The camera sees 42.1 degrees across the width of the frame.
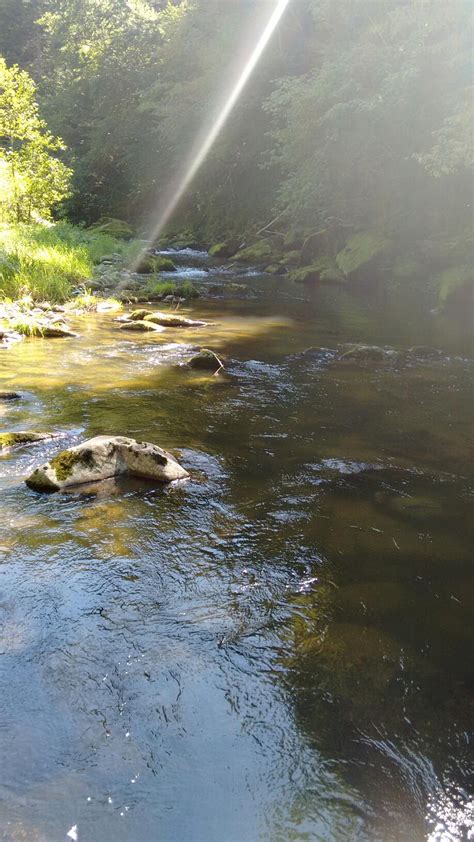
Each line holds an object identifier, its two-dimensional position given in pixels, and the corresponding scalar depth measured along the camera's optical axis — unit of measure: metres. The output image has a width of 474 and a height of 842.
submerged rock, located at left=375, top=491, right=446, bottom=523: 4.05
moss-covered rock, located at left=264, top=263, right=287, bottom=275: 20.67
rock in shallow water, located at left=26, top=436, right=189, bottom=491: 4.26
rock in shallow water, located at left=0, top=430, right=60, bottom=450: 5.00
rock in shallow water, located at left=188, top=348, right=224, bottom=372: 7.96
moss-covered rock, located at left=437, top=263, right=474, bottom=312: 15.21
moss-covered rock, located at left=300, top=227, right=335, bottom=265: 22.23
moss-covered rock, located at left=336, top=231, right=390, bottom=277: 19.30
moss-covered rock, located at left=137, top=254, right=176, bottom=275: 18.16
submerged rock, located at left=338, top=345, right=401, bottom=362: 8.77
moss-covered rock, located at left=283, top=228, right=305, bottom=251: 24.05
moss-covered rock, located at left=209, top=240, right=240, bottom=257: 25.33
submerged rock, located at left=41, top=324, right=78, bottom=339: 9.55
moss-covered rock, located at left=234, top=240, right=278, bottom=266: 23.12
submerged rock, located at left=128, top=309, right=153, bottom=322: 11.30
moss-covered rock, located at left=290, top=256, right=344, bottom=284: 19.06
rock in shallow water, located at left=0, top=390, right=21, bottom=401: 6.26
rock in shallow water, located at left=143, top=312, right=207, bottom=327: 10.99
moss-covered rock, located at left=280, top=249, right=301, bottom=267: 22.34
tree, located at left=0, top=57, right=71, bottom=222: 15.18
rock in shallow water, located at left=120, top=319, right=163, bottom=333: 10.41
